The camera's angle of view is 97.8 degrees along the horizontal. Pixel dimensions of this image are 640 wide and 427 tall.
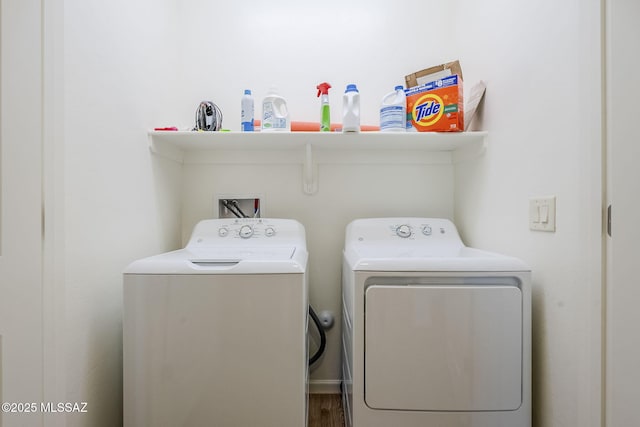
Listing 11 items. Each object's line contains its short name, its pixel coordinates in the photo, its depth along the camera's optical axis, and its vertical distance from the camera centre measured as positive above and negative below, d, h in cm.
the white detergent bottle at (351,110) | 130 +49
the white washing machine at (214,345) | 92 -43
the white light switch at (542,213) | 91 +1
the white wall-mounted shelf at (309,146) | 133 +38
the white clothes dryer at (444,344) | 92 -43
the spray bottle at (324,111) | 134 +50
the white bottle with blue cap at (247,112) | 136 +51
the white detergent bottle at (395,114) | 136 +50
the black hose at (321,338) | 156 -69
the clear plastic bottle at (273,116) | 136 +49
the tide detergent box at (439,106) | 128 +52
